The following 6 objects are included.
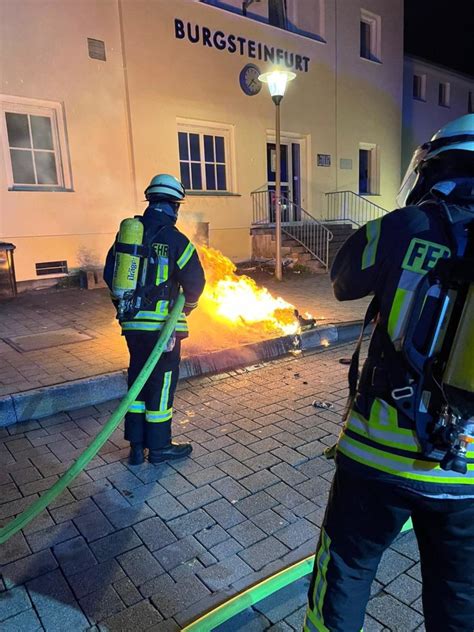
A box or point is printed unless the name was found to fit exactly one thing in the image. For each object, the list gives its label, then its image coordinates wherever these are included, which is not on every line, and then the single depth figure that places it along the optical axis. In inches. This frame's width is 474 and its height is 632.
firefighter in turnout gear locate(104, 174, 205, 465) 127.6
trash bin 344.8
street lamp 363.9
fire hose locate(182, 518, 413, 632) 80.1
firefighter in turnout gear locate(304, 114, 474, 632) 56.1
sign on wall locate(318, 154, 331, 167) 590.2
